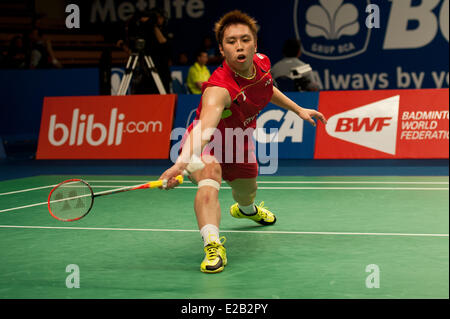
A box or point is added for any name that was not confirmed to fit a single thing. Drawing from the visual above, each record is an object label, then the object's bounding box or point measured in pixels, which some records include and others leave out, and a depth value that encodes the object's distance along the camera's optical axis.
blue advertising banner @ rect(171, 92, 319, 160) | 9.70
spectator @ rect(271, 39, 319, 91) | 10.16
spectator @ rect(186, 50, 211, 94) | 12.81
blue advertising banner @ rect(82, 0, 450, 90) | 14.80
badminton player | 3.93
